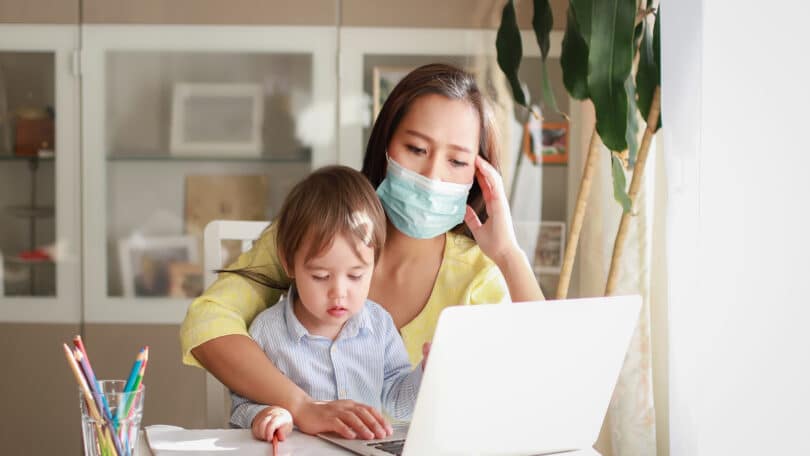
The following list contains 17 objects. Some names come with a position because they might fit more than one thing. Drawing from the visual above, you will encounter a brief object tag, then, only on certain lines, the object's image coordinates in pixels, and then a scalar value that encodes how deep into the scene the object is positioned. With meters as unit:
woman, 1.41
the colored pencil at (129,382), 0.89
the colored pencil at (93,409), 0.86
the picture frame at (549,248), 2.72
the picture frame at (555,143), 2.72
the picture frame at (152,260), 2.76
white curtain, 2.14
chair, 1.55
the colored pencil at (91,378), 0.88
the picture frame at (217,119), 2.76
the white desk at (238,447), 0.97
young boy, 1.23
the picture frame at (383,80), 2.71
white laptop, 0.83
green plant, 1.83
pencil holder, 0.88
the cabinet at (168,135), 2.71
